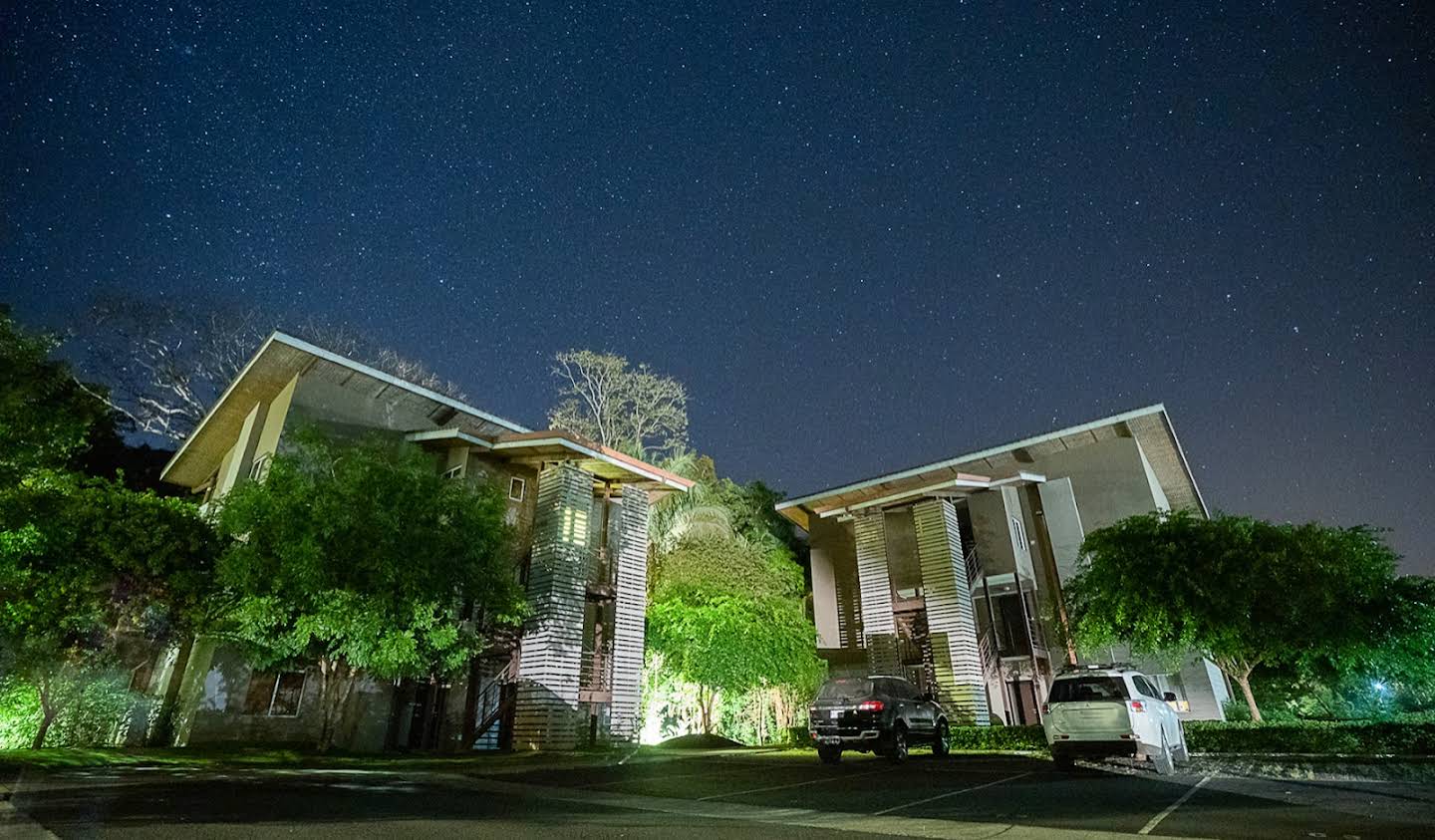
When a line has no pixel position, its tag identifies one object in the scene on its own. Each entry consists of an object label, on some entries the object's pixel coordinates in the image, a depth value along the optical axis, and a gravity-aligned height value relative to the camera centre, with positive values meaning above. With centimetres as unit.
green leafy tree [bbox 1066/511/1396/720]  1848 +356
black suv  1534 +52
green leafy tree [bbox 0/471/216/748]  1501 +361
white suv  1249 +40
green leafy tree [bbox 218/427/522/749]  1560 +373
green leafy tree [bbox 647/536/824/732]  2539 +384
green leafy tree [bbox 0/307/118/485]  1422 +649
